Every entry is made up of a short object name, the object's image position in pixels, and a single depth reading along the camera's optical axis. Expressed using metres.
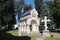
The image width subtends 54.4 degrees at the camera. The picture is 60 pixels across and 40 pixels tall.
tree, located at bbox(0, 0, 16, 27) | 16.72
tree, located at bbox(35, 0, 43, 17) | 20.49
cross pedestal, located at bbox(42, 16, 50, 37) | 9.91
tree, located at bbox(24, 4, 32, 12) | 20.93
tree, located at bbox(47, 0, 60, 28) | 13.31
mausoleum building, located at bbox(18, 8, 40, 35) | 12.46
